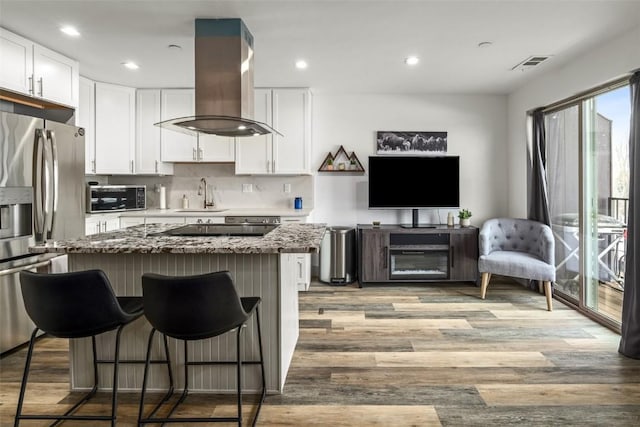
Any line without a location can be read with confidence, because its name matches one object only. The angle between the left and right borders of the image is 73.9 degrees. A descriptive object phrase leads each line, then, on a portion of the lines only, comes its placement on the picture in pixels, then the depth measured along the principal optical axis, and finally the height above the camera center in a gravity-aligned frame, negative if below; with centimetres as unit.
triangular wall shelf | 539 +64
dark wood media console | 500 -46
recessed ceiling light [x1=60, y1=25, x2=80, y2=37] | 323 +141
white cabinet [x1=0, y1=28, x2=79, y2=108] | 322 +119
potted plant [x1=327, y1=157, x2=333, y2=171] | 538 +62
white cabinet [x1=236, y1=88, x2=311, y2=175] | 503 +88
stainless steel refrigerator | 303 +13
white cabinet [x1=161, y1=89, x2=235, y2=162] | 507 +88
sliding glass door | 362 +15
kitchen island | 244 -62
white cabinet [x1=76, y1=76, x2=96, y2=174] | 457 +106
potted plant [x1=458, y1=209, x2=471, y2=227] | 509 -6
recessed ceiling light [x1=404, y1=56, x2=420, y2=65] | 394 +144
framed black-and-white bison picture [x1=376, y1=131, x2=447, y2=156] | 540 +90
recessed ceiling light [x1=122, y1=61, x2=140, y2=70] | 409 +145
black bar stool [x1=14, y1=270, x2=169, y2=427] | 191 -42
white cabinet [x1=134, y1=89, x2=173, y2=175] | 506 +95
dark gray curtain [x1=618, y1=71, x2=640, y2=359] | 299 -30
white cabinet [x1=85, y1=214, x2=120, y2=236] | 430 -9
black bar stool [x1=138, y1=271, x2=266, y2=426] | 186 -41
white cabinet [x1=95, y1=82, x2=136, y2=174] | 479 +99
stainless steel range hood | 293 +94
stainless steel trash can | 503 -51
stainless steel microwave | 427 +17
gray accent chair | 412 -41
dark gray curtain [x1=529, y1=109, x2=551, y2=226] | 456 +40
